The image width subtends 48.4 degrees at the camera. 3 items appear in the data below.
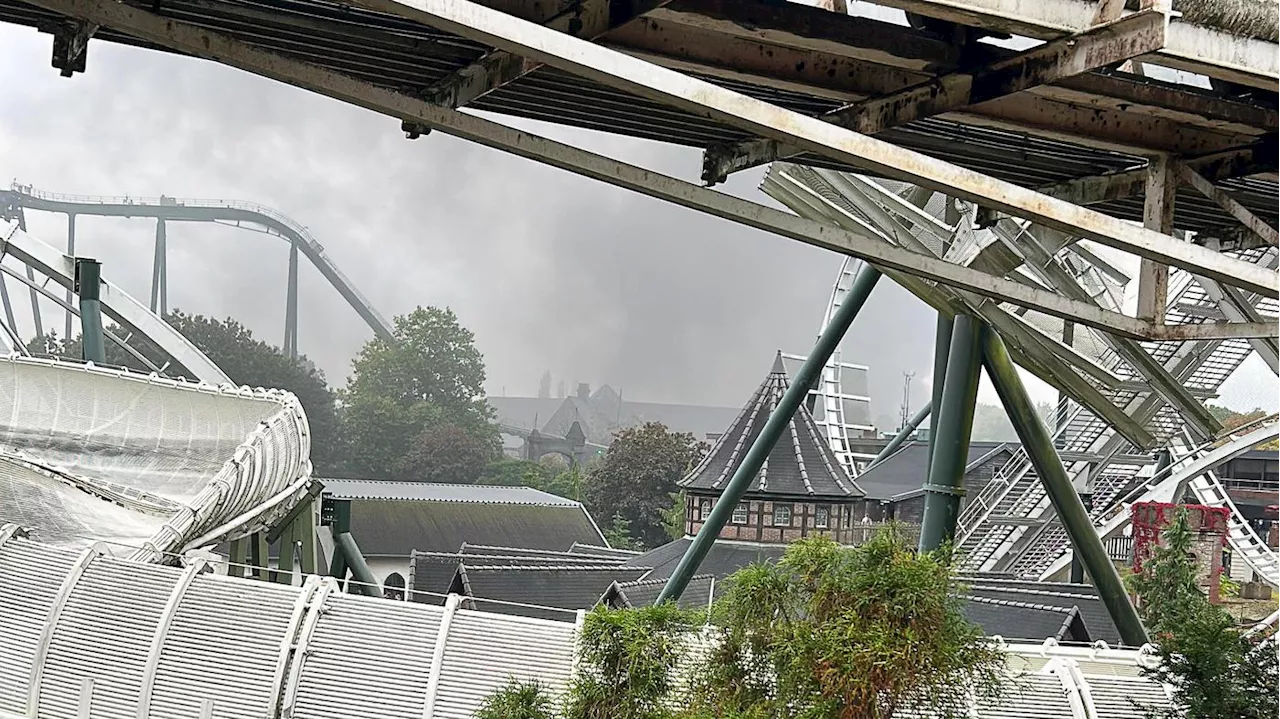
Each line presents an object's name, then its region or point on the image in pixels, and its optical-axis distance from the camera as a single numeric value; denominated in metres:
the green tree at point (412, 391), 84.06
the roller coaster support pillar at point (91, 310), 27.41
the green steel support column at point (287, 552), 23.59
